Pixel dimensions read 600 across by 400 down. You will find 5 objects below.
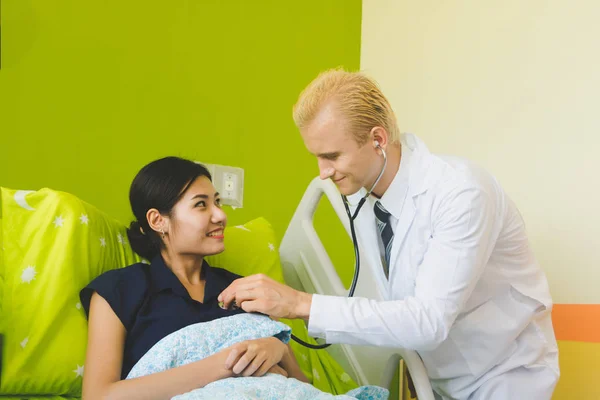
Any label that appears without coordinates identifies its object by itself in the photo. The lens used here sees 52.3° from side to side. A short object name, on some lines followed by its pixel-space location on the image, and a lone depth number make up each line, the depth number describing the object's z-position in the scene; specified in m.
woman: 1.23
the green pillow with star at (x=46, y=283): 1.32
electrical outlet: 2.19
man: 1.32
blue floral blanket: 1.12
